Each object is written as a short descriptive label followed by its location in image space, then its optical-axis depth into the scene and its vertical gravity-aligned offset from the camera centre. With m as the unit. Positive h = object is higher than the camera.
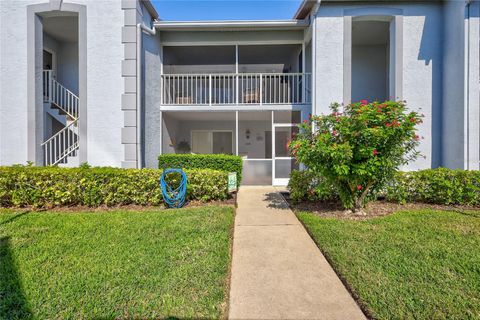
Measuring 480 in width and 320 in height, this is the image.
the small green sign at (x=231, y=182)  6.30 -0.65
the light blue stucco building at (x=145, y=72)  6.71 +2.63
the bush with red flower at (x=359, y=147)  4.43 +0.23
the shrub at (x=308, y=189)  5.66 -0.76
